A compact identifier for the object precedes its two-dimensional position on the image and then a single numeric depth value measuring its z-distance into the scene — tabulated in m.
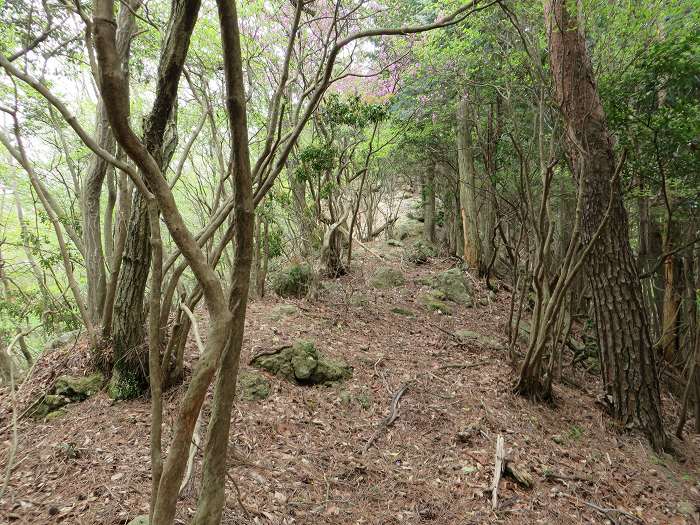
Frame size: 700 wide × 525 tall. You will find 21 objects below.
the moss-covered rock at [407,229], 15.48
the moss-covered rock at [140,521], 2.27
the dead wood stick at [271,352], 4.63
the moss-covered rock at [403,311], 7.34
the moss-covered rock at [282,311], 6.09
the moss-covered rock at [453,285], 8.36
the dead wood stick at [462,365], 5.25
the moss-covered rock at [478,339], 6.20
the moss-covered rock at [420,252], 10.93
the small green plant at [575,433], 4.06
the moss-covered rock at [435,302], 7.71
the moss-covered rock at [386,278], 8.62
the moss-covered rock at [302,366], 4.56
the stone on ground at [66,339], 4.88
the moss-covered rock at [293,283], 7.51
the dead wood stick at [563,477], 3.33
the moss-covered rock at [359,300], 7.40
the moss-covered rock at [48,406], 3.73
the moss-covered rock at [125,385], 3.77
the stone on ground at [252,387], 4.09
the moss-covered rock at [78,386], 3.86
